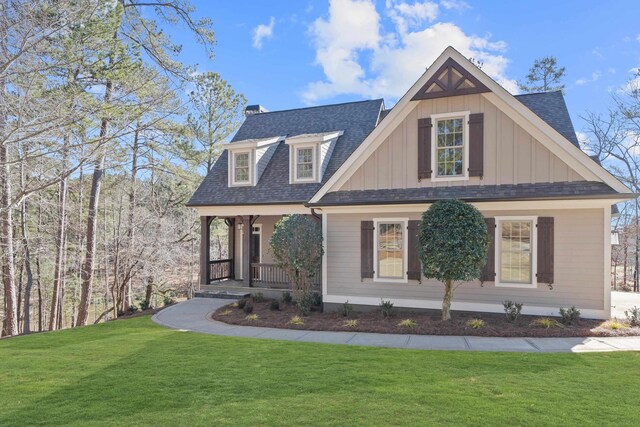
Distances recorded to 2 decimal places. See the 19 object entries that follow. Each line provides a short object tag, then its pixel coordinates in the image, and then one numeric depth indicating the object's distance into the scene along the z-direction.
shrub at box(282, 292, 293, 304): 13.11
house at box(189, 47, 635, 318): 9.62
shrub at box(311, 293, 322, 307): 12.16
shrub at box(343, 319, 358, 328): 9.87
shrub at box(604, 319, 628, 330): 8.85
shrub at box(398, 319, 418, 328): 9.61
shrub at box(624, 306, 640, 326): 9.22
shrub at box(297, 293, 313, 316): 11.65
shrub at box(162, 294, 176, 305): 14.98
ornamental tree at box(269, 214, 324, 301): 11.48
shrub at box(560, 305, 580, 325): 9.31
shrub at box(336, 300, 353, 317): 11.10
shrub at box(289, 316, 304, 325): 10.37
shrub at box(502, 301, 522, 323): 9.70
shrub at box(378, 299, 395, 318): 10.71
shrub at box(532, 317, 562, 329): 9.16
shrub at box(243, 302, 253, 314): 11.82
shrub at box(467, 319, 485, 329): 9.23
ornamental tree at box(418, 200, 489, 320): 9.30
